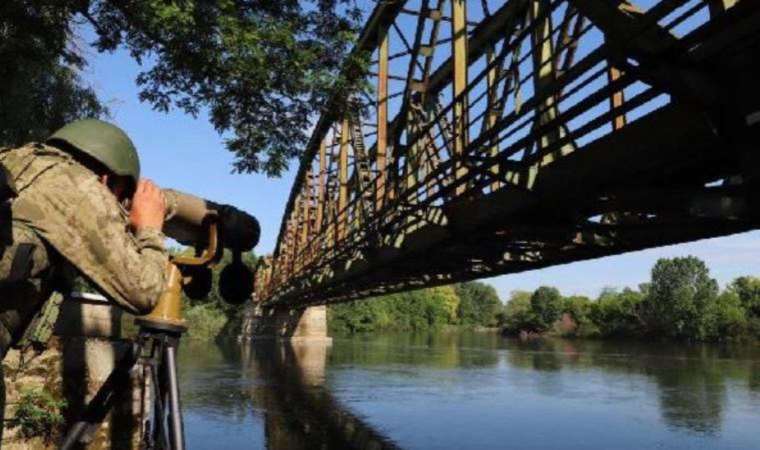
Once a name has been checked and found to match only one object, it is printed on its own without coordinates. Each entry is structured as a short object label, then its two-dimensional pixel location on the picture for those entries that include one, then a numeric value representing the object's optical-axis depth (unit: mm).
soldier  2160
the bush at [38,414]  6195
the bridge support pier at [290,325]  59719
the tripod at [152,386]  2576
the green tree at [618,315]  93688
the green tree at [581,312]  101475
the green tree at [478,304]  165250
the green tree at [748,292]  92869
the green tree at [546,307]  110875
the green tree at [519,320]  111812
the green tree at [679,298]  89438
